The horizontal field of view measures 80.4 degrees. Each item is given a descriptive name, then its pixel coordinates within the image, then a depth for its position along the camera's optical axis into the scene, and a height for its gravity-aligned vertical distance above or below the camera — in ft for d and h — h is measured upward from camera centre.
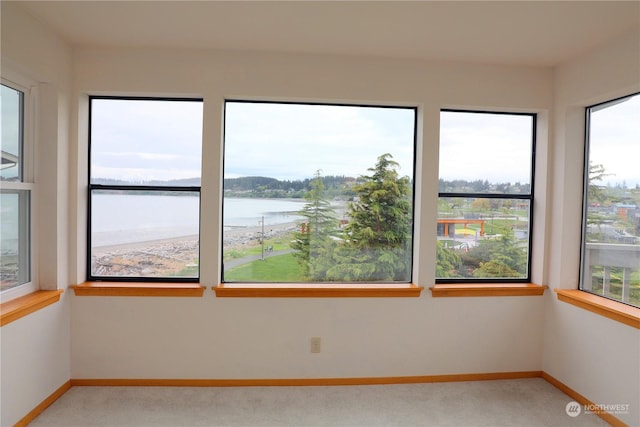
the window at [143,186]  9.64 +0.42
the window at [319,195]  9.92 +0.33
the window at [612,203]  8.35 +0.28
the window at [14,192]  7.66 +0.14
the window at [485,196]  10.23 +0.41
